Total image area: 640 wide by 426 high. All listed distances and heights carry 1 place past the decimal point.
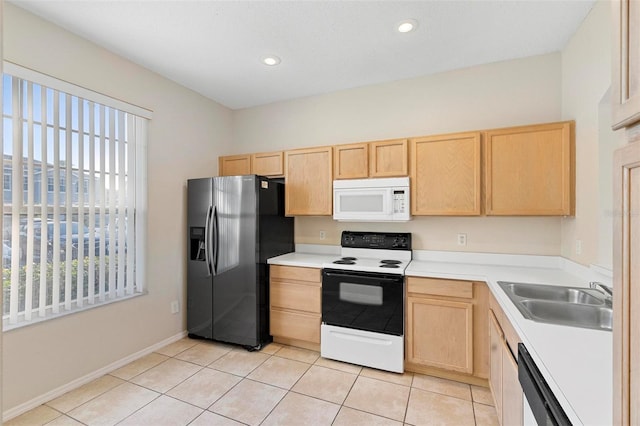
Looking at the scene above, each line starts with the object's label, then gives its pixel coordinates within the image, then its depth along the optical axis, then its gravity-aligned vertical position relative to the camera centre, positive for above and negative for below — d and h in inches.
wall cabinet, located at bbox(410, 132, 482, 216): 103.2 +13.4
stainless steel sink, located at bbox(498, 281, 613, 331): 60.9 -19.7
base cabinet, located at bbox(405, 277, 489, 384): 92.2 -35.9
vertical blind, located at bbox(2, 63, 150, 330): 82.1 +4.4
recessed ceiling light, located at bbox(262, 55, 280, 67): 107.9 +54.7
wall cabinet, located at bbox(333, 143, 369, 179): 118.4 +20.4
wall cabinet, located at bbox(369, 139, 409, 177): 112.0 +20.6
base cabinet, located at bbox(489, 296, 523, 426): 56.6 -33.3
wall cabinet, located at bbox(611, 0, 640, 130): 22.0 +11.4
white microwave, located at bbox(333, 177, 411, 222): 111.5 +5.1
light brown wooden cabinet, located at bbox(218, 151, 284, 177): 135.0 +22.4
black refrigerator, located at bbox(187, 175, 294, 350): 117.7 -16.6
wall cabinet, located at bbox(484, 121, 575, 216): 92.6 +13.7
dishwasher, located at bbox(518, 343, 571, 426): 35.8 -23.8
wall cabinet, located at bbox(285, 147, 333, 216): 124.3 +12.9
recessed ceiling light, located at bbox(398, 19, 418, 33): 88.0 +55.0
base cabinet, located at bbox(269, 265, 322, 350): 114.9 -35.5
